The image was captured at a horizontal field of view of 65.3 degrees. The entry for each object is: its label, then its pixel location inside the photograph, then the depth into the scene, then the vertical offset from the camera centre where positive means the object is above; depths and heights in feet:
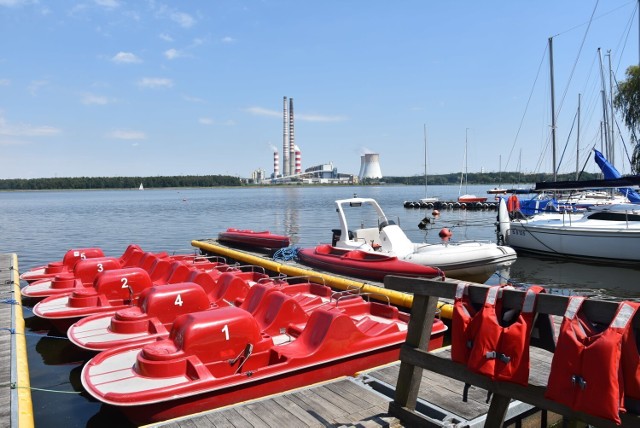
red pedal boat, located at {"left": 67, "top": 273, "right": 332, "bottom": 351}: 26.18 -7.21
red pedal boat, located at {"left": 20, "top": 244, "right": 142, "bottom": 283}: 45.91 -7.14
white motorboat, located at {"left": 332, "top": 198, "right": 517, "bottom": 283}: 46.88 -6.09
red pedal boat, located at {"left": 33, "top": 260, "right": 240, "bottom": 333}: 32.17 -7.54
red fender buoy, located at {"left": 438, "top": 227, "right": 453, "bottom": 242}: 73.67 -6.92
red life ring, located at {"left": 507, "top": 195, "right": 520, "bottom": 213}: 85.46 -2.86
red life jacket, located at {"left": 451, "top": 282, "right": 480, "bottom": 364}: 12.33 -3.44
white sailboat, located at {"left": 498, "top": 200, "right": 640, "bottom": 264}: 63.41 -6.36
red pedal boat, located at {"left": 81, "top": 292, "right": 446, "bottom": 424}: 19.70 -7.80
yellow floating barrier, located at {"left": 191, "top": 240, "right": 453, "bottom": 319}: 33.43 -7.75
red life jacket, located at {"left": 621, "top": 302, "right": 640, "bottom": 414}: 9.84 -3.60
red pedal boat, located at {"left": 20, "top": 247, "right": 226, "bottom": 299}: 38.70 -7.23
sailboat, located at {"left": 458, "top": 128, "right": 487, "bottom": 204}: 209.56 -4.99
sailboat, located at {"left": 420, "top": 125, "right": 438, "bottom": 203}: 218.73 +8.35
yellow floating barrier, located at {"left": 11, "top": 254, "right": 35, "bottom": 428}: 17.26 -8.03
